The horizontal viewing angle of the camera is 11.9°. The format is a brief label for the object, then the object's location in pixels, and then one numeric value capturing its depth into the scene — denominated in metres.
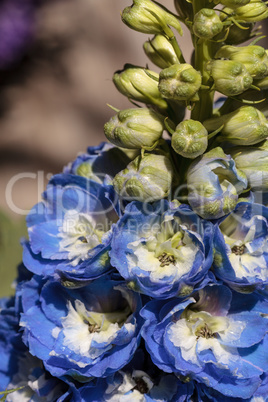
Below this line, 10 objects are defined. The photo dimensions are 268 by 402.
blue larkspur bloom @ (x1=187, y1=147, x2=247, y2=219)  0.63
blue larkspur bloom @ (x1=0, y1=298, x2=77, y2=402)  0.67
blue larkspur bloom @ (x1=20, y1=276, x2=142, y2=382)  0.64
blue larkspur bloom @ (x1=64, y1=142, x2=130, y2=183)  0.69
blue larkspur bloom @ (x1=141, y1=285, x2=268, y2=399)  0.63
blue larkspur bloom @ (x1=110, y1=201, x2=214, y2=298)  0.63
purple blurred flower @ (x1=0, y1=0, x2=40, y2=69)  1.43
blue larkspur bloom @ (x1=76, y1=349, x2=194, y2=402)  0.65
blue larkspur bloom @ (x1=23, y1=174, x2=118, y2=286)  0.66
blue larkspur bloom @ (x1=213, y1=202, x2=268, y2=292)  0.63
